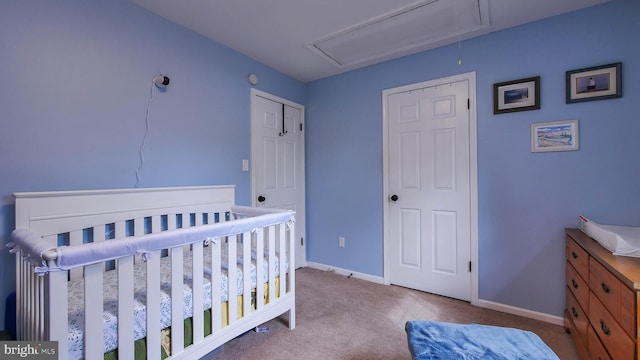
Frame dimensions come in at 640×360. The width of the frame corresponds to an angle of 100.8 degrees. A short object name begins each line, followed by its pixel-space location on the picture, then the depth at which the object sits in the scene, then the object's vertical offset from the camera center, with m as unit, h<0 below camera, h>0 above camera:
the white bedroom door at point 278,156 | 2.75 +0.26
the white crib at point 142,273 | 0.98 -0.46
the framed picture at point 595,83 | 1.80 +0.65
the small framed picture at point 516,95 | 2.04 +0.65
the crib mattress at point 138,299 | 1.04 -0.56
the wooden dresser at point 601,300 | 1.03 -0.60
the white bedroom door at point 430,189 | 2.36 -0.11
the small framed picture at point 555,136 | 1.93 +0.30
